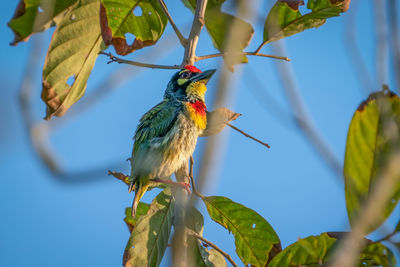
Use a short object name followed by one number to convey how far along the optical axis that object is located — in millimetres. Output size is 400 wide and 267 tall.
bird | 7035
